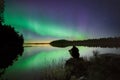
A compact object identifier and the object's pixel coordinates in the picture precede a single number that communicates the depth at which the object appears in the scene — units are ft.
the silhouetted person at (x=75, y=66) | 17.90
